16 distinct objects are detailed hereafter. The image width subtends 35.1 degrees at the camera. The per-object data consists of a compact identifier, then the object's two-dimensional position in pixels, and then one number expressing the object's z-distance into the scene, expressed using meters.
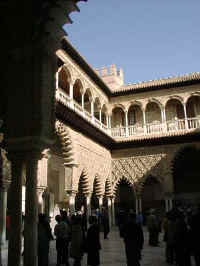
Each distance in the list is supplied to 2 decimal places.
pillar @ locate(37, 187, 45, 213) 10.41
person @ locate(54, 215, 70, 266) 6.36
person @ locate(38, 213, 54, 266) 5.61
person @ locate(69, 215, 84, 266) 5.63
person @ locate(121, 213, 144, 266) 5.26
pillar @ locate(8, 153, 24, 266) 4.57
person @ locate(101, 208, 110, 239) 12.80
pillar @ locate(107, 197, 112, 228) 18.80
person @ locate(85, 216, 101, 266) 5.54
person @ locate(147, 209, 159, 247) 9.82
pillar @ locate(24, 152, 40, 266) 4.52
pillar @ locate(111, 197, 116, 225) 19.16
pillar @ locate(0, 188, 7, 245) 9.71
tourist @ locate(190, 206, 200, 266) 5.10
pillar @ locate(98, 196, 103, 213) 16.99
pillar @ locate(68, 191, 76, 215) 13.26
